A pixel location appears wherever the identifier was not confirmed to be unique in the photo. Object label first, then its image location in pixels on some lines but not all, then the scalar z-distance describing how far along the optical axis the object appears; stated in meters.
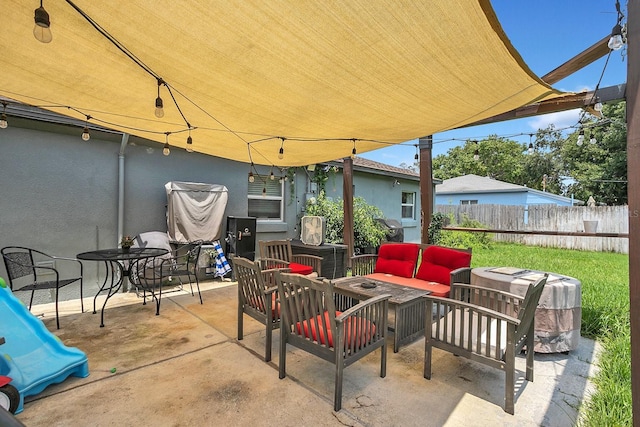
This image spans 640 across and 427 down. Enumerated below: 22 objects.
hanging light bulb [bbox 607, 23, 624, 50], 2.38
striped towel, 6.20
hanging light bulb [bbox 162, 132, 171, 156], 4.18
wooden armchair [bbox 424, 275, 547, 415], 2.34
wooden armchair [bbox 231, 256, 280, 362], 3.10
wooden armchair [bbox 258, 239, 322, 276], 5.00
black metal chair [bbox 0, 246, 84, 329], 3.75
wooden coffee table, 3.25
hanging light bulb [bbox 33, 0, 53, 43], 1.48
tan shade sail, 1.75
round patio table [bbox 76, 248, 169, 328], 3.85
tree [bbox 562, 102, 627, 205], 14.16
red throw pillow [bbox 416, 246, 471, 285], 4.15
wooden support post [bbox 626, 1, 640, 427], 1.61
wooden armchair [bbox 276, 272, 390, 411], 2.37
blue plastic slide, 2.42
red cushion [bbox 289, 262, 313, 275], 4.94
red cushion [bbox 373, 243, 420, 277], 4.57
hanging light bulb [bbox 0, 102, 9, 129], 3.41
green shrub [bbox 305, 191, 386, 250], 7.73
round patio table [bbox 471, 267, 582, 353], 3.15
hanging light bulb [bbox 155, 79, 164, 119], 2.52
